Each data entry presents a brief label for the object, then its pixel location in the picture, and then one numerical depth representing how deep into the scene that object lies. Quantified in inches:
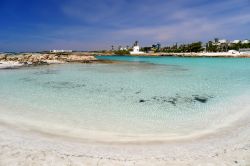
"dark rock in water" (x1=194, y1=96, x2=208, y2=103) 308.7
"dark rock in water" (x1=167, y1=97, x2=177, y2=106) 297.3
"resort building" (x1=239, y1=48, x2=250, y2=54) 2987.1
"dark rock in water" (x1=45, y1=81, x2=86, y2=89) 442.3
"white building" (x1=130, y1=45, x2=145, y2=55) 3868.6
